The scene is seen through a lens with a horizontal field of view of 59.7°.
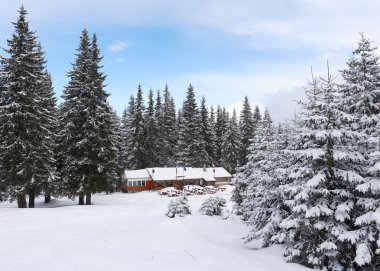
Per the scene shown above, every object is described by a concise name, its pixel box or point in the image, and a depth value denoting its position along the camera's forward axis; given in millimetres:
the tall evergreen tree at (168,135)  71000
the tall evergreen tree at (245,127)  68762
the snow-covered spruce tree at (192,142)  67750
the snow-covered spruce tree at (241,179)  20394
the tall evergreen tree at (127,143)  67625
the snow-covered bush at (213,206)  31703
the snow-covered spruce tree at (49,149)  30802
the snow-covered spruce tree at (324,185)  12188
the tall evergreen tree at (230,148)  72875
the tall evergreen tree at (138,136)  65938
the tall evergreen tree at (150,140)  67938
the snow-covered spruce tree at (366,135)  11766
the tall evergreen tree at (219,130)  80994
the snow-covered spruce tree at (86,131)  33500
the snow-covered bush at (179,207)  29500
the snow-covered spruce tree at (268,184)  15562
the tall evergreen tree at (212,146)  74062
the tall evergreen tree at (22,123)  28672
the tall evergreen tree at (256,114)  84181
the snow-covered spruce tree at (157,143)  69250
